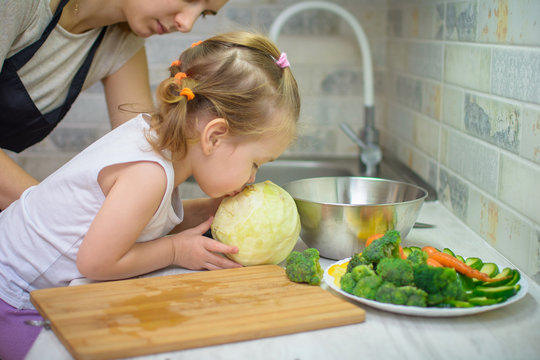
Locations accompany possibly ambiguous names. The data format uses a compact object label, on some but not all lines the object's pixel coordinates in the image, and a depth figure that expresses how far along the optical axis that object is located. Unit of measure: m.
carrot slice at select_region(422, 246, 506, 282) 1.09
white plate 0.98
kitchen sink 2.29
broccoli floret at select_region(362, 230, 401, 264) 1.11
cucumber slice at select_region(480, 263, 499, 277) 1.13
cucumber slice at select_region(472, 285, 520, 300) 1.01
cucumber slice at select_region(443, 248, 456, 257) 1.21
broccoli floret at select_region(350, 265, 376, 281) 1.07
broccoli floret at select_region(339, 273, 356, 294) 1.07
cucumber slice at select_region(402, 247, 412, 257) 1.22
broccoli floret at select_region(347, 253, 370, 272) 1.12
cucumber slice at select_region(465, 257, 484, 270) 1.16
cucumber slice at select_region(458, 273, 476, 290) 1.08
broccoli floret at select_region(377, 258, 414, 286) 1.02
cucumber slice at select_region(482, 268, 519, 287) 1.06
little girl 1.24
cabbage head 1.25
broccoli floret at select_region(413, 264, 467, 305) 0.99
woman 1.51
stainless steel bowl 1.28
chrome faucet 2.19
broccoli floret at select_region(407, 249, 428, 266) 1.10
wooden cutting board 0.92
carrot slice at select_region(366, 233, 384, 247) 1.22
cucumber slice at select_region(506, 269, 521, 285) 1.07
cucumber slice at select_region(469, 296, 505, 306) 1.00
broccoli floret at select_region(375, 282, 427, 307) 1.00
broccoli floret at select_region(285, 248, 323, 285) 1.13
